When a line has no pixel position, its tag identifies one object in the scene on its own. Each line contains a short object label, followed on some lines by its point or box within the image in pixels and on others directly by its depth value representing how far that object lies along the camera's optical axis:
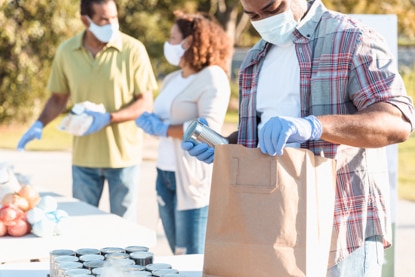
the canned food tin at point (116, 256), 3.65
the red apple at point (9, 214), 5.00
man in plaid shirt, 3.40
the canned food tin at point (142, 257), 3.64
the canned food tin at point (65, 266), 3.41
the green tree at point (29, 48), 21.40
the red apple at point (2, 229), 4.97
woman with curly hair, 6.46
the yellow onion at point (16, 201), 5.37
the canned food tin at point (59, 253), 3.69
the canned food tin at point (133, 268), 3.35
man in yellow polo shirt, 7.25
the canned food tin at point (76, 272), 3.33
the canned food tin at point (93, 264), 3.47
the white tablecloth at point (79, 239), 4.79
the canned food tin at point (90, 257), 3.60
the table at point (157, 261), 4.09
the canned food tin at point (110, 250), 3.78
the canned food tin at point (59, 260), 3.56
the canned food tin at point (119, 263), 3.41
